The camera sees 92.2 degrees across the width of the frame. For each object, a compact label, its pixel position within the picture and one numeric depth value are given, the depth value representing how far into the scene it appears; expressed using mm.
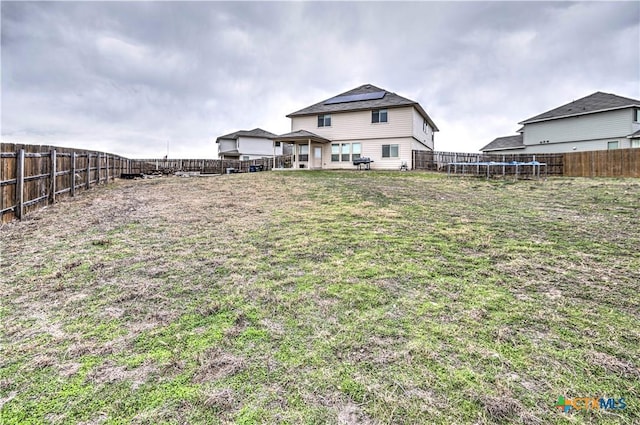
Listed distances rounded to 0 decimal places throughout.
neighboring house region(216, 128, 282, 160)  42469
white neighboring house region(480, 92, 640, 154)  22906
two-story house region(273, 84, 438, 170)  22438
